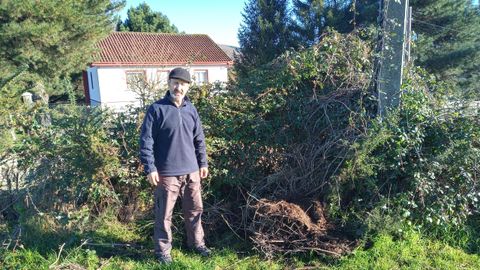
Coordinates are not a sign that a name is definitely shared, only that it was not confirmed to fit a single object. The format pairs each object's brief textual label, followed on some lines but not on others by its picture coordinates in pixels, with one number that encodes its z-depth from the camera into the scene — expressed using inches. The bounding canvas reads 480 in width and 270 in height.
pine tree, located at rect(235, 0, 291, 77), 879.7
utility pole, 179.2
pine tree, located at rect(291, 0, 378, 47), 826.2
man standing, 141.1
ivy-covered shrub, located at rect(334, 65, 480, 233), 160.1
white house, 975.1
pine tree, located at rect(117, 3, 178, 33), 1523.1
